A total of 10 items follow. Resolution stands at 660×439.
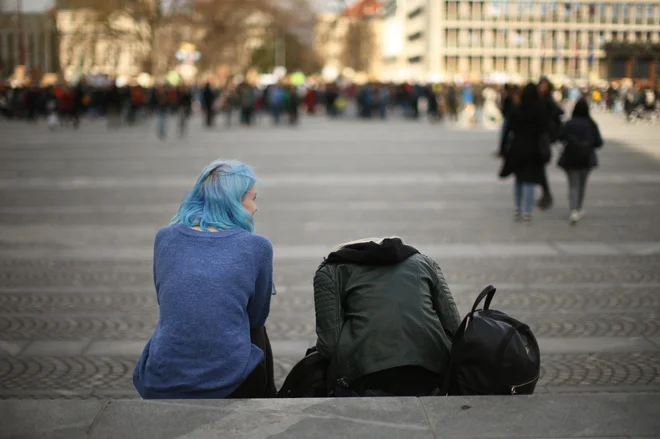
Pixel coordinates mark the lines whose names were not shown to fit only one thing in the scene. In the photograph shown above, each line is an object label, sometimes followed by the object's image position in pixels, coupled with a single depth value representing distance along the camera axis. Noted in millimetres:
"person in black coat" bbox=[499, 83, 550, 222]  11984
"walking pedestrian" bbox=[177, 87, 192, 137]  29047
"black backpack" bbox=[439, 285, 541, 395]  3947
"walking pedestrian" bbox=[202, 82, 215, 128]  33569
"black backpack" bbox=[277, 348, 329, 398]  4301
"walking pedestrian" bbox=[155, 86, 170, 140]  27316
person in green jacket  4039
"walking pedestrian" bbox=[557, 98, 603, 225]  11625
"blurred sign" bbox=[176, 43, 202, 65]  52594
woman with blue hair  3889
